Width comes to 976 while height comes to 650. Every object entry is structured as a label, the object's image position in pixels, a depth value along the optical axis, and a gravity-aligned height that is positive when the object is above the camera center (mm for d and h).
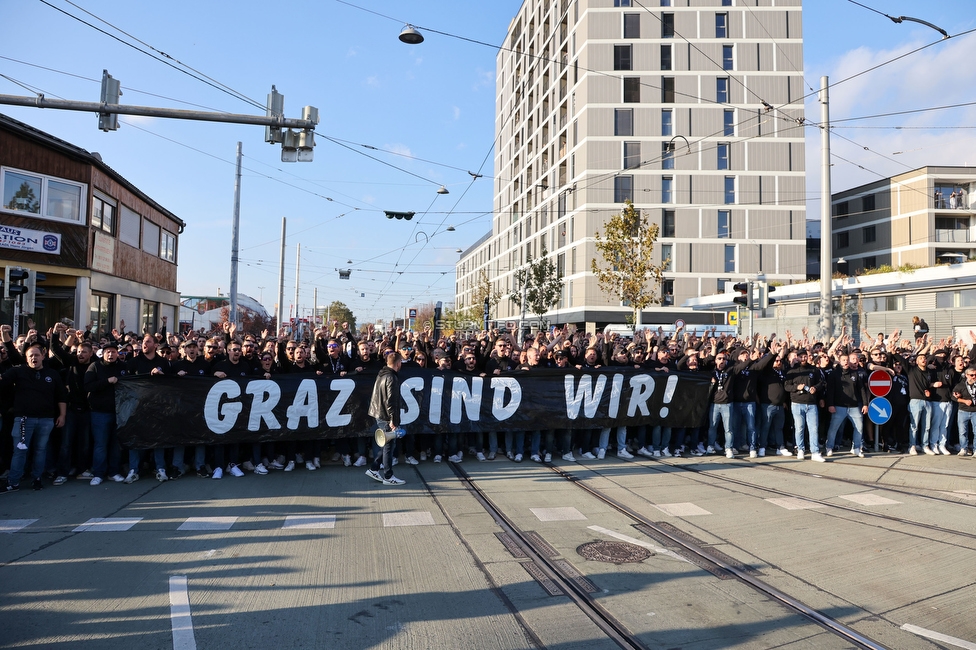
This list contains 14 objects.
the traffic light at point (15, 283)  13867 +1401
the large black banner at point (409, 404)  8984 -803
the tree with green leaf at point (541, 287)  49281 +5527
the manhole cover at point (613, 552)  5789 -1832
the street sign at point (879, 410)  11250 -857
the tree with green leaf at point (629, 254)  32656 +5439
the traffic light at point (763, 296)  19031 +1960
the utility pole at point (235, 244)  25328 +4253
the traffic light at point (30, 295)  13984 +1144
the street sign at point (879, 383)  11266 -374
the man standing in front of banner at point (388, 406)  8578 -720
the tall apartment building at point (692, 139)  48656 +17315
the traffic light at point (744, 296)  19047 +1947
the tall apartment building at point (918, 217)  52688 +12473
